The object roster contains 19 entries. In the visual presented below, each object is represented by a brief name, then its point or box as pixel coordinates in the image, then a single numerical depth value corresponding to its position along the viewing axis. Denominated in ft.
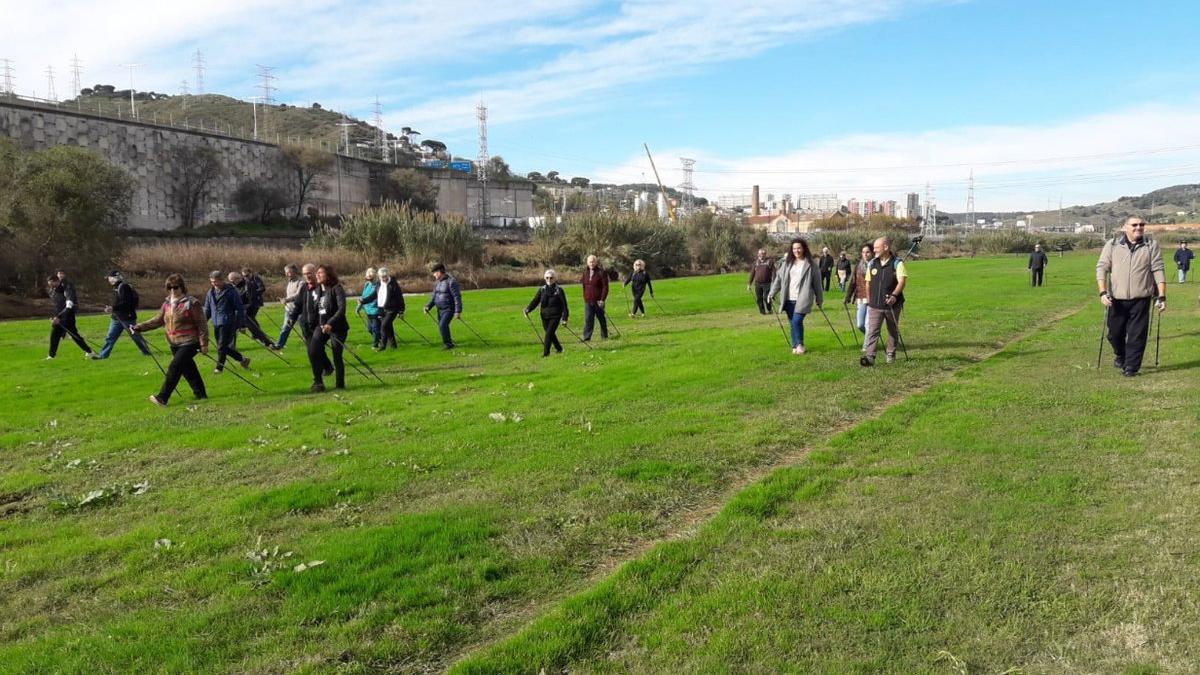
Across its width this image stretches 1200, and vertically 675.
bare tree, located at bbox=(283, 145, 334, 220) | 339.36
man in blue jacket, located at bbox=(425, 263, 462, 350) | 63.57
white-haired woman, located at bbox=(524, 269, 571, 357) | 56.29
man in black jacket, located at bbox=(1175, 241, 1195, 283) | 116.78
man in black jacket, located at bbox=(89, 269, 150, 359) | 59.52
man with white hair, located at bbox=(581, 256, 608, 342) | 63.00
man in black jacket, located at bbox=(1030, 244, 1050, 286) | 122.62
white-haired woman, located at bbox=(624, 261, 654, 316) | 90.17
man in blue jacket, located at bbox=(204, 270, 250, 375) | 54.49
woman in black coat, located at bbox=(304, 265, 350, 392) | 45.16
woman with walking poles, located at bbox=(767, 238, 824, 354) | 50.31
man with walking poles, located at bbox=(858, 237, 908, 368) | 44.93
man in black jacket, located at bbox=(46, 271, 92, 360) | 62.23
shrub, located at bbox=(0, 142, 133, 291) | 124.88
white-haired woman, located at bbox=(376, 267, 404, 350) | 63.52
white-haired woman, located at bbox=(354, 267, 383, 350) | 65.92
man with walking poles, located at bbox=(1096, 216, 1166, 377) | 39.27
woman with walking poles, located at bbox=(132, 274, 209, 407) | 42.24
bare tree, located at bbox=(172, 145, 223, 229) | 285.23
